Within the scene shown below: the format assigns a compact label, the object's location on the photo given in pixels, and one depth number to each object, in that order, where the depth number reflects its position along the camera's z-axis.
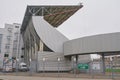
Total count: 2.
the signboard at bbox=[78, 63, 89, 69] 13.56
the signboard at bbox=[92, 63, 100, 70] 13.26
